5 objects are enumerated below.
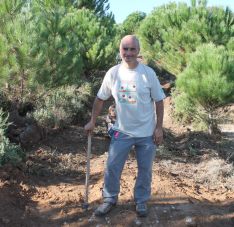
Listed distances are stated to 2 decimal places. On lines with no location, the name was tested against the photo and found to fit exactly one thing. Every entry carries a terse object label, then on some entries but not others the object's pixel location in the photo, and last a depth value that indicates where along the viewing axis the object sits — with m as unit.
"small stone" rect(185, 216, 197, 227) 4.11
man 3.82
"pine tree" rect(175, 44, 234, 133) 8.41
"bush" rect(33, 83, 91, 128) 7.43
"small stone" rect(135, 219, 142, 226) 4.06
